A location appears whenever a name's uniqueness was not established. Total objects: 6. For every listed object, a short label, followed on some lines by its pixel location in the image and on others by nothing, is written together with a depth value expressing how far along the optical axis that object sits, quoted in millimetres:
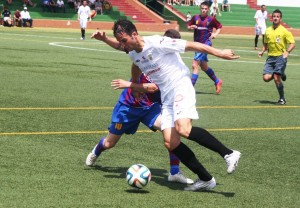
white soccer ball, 8203
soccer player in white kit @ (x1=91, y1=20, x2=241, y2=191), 8180
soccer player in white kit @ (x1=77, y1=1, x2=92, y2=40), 42372
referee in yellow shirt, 17328
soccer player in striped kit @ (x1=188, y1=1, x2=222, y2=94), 19302
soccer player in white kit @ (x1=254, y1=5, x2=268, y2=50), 41725
